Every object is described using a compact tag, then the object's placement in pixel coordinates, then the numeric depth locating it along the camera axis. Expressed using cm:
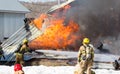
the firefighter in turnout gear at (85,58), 1436
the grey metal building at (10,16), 3053
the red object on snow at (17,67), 1106
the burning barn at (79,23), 2417
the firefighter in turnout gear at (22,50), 1914
